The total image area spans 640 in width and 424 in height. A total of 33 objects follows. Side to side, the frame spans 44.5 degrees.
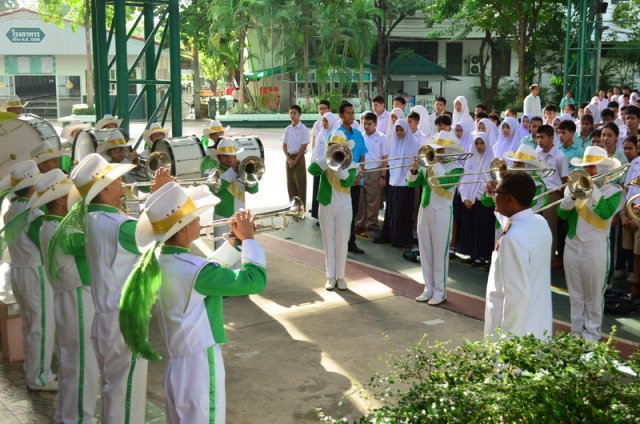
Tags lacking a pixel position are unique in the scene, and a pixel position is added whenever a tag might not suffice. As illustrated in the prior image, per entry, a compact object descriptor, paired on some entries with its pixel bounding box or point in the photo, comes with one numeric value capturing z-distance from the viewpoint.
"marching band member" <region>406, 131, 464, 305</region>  8.66
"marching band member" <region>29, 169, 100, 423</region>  5.59
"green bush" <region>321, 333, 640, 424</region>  3.13
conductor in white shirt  5.25
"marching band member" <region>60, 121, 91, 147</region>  11.56
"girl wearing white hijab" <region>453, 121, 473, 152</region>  11.78
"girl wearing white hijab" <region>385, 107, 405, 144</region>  13.49
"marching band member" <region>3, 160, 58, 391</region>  6.42
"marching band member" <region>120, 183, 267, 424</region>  4.25
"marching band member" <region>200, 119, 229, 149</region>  10.34
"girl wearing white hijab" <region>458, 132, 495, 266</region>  10.28
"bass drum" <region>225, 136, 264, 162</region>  9.35
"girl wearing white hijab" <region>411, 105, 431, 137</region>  13.64
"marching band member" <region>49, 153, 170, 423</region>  5.14
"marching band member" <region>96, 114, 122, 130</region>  10.87
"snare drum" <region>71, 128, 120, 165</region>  9.72
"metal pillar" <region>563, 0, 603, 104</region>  23.20
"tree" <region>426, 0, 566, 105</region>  30.20
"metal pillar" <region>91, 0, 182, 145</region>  11.17
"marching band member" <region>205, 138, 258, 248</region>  9.16
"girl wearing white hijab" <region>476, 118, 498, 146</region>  12.20
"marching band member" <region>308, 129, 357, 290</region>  9.28
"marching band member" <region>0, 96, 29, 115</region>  12.66
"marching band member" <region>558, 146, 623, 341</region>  7.22
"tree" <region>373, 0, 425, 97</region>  36.06
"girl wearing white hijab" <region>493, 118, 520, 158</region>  11.95
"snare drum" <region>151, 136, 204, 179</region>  9.16
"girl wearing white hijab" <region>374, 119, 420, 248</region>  11.49
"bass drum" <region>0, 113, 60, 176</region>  9.66
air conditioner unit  40.11
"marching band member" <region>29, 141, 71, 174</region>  7.96
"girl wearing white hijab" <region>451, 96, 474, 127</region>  14.33
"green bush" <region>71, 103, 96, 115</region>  35.62
